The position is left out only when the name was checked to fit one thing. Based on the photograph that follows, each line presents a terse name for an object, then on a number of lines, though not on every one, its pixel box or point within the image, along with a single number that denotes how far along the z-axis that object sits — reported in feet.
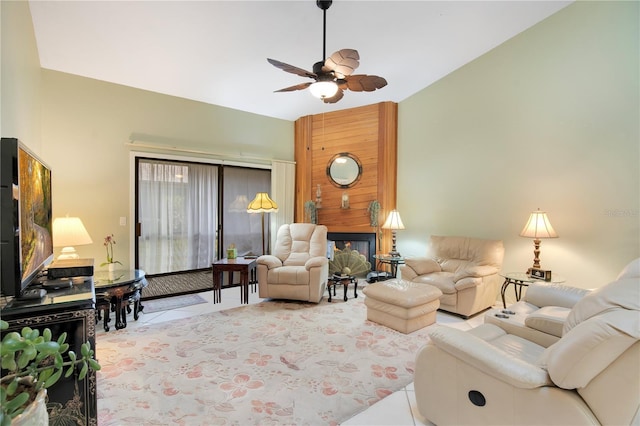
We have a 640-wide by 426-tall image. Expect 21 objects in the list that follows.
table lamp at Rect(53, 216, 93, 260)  9.57
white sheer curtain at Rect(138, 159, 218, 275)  14.15
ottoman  9.55
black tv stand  4.46
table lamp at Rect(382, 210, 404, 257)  14.89
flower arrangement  12.76
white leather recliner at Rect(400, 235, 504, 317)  10.93
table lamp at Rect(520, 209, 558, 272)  10.28
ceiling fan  7.91
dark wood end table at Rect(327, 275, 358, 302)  12.96
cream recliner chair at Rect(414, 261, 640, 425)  3.54
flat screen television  4.30
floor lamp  13.85
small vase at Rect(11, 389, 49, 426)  2.30
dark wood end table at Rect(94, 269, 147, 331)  9.37
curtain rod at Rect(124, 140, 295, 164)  13.32
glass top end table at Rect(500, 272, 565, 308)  10.14
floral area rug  5.98
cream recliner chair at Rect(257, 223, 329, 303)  12.33
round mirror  17.38
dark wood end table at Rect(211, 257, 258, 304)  12.50
